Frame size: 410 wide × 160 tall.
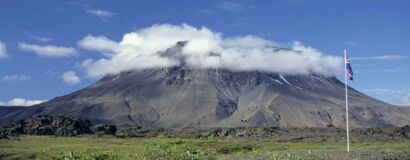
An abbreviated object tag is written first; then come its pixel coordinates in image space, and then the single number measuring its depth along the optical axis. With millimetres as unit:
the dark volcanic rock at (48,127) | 175750
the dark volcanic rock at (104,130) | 184725
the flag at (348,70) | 58100
